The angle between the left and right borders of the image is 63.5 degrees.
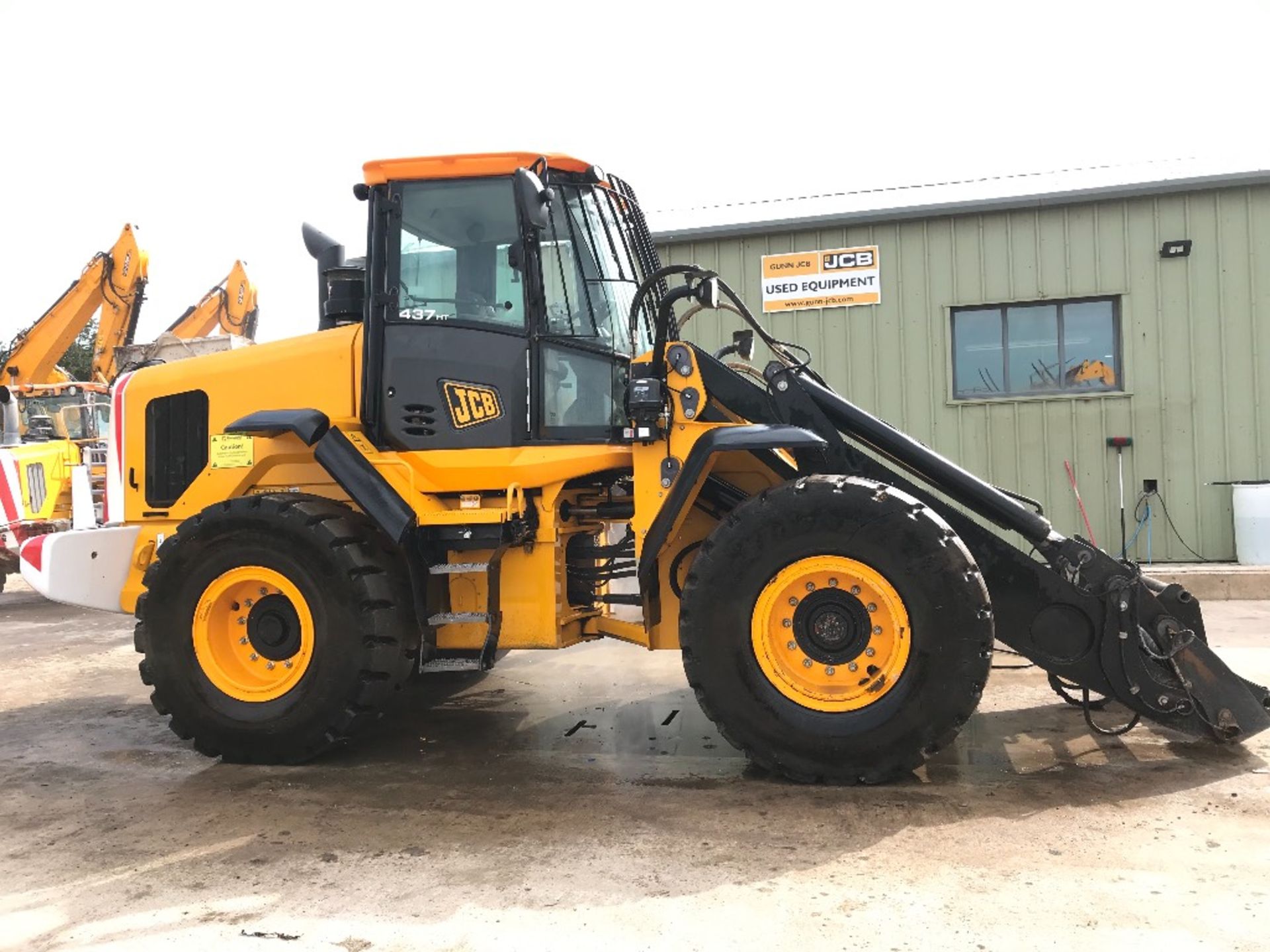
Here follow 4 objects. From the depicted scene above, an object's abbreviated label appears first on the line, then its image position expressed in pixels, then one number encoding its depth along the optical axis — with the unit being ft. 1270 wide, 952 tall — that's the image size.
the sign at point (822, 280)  39.60
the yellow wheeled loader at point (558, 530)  14.24
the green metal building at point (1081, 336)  36.83
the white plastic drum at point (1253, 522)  35.22
